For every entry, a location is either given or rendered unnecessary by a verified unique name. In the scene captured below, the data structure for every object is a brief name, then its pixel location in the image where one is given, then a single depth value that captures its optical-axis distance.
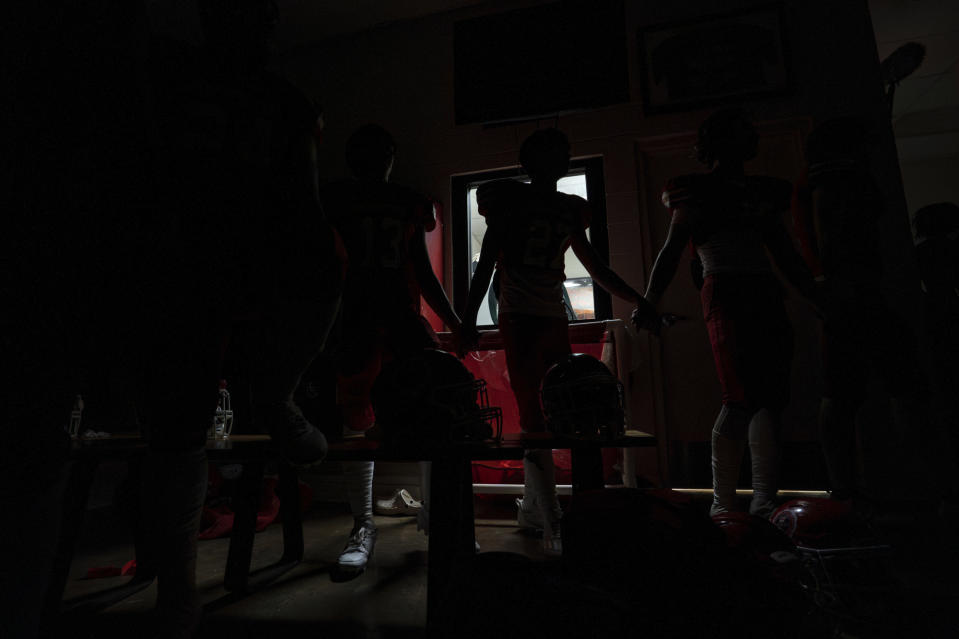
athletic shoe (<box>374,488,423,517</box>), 2.86
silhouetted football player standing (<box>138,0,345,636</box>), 1.00
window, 3.49
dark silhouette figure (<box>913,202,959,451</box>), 2.75
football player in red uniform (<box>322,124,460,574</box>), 1.94
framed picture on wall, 3.30
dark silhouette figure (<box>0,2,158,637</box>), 0.90
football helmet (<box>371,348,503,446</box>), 1.34
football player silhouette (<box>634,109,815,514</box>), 1.92
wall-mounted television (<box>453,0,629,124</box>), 3.53
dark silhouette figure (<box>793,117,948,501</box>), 2.20
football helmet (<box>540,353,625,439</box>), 1.39
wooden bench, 1.19
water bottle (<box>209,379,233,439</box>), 1.99
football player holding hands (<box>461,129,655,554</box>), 2.01
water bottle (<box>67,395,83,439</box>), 1.93
